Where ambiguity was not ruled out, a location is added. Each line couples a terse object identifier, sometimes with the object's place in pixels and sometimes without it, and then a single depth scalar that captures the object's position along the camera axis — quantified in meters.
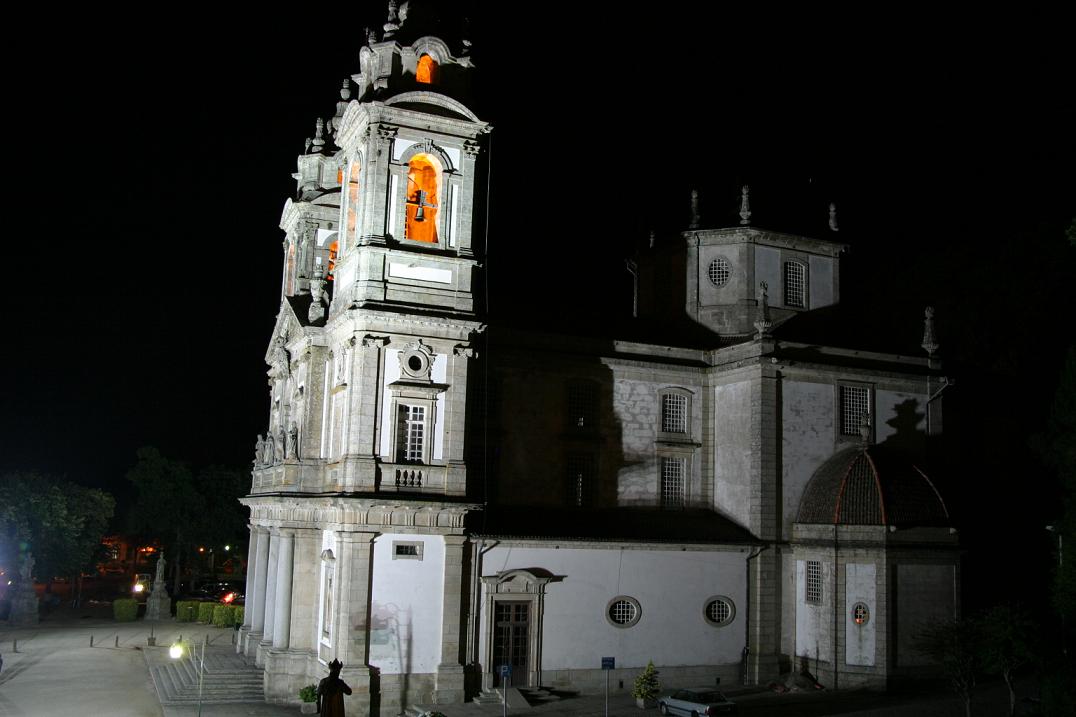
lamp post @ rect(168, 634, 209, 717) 26.61
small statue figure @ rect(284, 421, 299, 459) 36.09
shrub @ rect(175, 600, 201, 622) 56.41
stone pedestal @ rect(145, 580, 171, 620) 58.25
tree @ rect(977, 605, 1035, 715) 27.25
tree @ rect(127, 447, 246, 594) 78.06
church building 31.77
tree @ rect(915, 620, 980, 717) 28.22
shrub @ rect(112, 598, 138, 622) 58.28
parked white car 29.72
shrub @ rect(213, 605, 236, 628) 52.34
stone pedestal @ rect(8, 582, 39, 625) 57.06
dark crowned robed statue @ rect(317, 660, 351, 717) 21.94
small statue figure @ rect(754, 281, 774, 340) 37.41
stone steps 34.19
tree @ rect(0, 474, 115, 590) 62.66
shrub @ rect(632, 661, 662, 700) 32.47
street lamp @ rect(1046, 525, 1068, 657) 26.72
